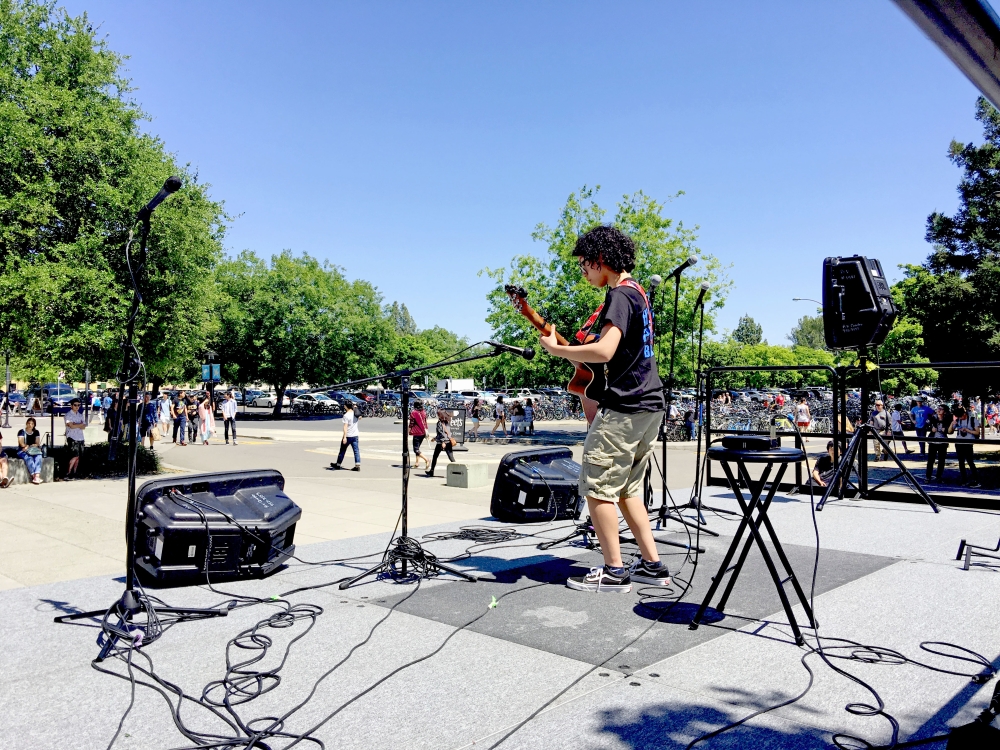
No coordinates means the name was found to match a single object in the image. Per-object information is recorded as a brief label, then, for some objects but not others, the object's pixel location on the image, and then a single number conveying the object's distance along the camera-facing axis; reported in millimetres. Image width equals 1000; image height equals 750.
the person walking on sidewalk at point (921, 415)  18000
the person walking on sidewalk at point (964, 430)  13961
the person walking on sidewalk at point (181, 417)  23500
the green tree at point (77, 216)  12359
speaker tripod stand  6348
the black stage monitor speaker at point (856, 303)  6891
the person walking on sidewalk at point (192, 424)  25406
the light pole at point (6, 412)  32250
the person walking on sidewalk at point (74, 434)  13305
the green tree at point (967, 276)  18391
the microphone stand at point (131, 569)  3791
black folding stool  3561
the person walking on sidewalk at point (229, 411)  24178
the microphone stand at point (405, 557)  5094
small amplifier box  3652
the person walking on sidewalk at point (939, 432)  14008
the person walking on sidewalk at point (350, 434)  15250
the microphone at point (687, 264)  6099
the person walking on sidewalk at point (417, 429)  15117
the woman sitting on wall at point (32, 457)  12422
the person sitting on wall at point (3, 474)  11734
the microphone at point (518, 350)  4227
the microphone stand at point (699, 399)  7256
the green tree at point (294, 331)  42656
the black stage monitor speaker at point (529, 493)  7738
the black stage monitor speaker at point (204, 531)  4855
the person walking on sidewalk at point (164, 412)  26953
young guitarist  4523
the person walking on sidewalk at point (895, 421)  22388
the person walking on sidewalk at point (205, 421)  24206
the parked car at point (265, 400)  52250
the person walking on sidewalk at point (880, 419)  17359
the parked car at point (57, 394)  47469
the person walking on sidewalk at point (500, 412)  30281
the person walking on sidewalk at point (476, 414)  28409
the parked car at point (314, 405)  46125
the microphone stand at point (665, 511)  6458
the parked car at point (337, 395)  46894
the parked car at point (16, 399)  47741
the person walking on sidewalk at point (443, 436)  14391
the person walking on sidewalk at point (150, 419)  18875
